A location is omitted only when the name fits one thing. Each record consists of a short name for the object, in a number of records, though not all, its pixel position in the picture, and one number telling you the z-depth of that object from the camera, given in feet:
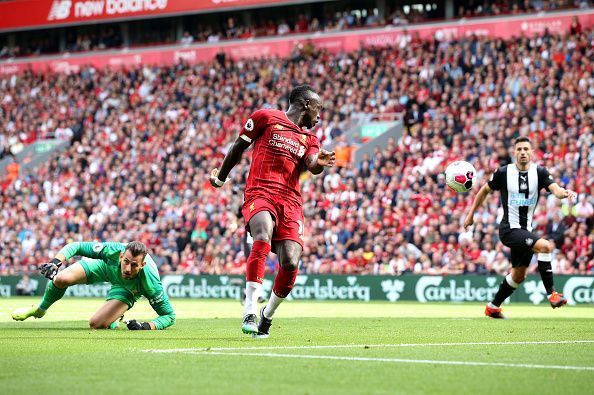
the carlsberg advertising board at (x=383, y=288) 80.18
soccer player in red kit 35.60
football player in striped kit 50.96
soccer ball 48.34
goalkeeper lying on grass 41.37
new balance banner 151.23
